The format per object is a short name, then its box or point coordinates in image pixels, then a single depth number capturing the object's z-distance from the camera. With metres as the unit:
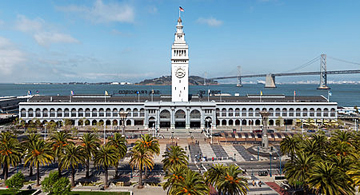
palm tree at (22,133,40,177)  49.95
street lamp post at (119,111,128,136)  74.68
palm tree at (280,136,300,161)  51.95
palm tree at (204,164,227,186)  35.06
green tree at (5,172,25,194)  39.81
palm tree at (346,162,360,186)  34.94
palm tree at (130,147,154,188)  45.22
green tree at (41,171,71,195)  37.34
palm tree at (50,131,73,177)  47.50
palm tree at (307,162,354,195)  32.38
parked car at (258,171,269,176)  53.41
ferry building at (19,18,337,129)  102.00
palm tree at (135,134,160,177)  47.62
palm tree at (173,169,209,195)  31.30
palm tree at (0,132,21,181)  45.31
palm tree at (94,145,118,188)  45.16
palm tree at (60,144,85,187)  44.62
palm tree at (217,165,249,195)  33.16
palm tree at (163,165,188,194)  34.65
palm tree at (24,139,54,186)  45.34
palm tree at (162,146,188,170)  43.28
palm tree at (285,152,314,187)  38.31
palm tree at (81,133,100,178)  48.04
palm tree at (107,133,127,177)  49.62
